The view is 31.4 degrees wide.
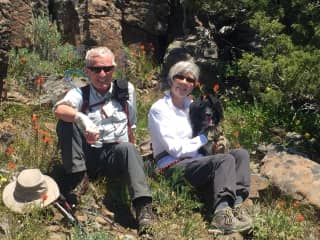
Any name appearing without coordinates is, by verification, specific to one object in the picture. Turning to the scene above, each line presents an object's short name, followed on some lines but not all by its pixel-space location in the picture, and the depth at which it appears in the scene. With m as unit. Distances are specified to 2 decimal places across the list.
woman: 5.11
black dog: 5.65
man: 4.90
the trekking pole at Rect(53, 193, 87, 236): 4.67
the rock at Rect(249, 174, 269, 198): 5.91
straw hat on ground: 4.62
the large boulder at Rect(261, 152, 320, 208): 5.89
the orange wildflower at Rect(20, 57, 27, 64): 7.16
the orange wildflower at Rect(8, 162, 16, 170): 5.11
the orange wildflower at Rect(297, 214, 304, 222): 5.03
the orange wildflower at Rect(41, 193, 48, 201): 4.61
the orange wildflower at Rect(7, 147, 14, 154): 5.28
